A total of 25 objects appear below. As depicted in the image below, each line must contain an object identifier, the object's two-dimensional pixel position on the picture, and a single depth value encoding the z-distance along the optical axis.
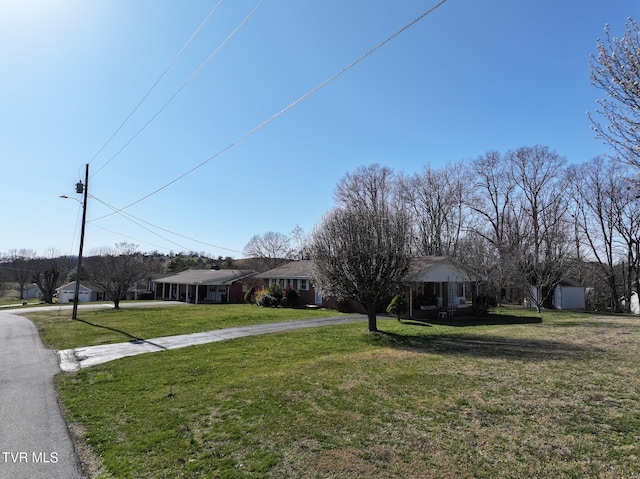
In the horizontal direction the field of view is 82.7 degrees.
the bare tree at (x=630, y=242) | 34.38
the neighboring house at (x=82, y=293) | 59.84
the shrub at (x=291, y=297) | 30.77
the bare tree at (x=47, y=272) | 53.19
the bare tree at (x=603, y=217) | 35.34
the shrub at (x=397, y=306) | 21.48
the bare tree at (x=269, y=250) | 61.22
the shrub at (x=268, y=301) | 31.02
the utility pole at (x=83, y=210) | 22.53
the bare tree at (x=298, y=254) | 58.23
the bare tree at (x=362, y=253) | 14.66
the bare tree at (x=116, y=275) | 30.80
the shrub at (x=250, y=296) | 34.81
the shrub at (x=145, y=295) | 49.75
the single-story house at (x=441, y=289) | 23.55
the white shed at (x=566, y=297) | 36.00
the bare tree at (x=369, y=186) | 41.16
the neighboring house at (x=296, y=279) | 31.33
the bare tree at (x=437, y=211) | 40.72
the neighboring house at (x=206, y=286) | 40.41
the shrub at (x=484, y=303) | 23.98
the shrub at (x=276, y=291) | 31.25
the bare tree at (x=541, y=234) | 27.70
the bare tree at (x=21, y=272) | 70.88
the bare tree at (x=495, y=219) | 37.69
